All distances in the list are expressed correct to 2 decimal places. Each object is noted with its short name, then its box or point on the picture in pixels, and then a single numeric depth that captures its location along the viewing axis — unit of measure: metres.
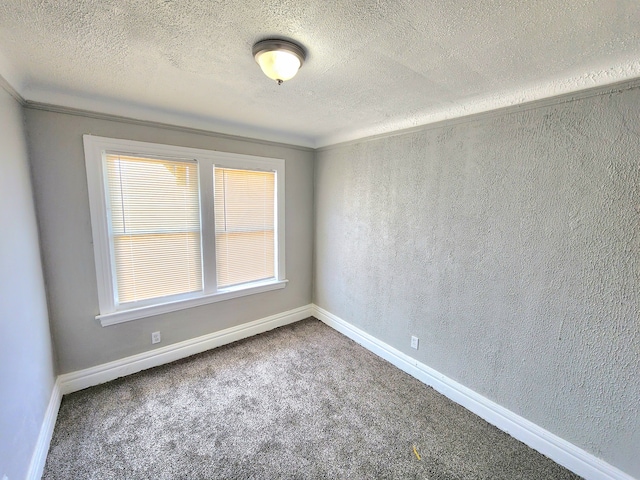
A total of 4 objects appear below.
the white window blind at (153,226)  2.35
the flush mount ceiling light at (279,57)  1.31
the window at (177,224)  2.30
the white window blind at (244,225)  2.92
